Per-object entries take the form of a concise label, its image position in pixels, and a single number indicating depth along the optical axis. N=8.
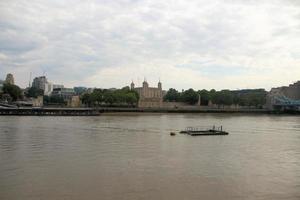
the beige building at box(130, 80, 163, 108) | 158.65
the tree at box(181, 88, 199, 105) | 164.62
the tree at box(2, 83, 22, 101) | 139.12
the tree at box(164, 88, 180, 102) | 180.66
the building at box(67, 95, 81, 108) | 165.12
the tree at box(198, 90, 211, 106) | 162.45
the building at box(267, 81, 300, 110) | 159.15
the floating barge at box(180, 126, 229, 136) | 48.09
